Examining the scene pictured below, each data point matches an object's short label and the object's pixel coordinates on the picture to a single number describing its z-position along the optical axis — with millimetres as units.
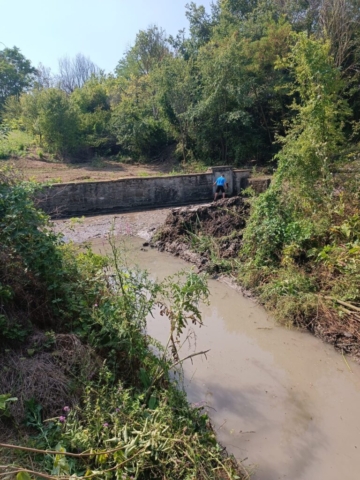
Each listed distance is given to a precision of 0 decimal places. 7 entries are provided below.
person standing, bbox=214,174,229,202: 13531
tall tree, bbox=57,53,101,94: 43491
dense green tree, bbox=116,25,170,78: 27547
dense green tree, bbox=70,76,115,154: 23448
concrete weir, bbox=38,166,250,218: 13336
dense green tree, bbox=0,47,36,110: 37722
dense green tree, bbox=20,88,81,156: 20703
